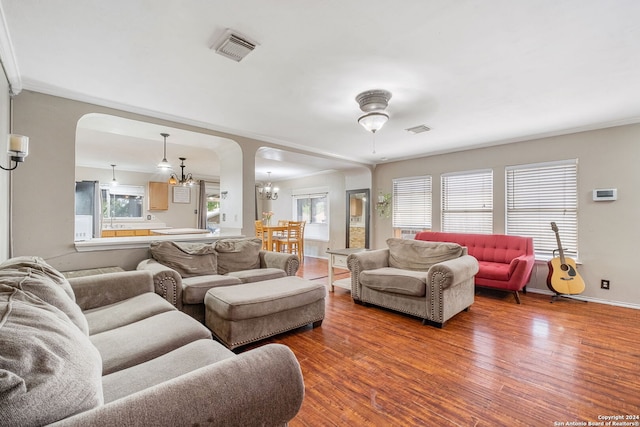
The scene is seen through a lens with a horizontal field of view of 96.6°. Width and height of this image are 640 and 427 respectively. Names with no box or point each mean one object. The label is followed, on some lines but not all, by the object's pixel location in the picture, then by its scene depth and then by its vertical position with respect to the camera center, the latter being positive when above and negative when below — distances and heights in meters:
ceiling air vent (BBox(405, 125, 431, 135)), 3.86 +1.19
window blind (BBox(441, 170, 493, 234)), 4.82 +0.24
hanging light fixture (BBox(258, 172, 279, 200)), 8.66 +0.76
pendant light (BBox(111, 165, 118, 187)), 7.20 +0.88
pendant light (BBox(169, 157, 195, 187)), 5.98 +0.73
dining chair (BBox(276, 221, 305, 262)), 6.86 -0.58
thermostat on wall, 3.65 +0.28
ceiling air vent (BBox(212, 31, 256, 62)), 1.94 +1.20
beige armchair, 2.96 -0.72
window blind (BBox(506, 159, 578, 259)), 4.05 +0.18
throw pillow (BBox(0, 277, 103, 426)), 0.61 -0.38
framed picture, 8.09 +0.59
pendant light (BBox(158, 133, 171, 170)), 4.90 +0.86
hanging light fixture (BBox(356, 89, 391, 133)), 2.76 +1.09
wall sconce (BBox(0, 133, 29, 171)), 1.89 +0.45
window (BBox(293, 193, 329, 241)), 7.78 +0.06
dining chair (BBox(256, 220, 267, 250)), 6.87 -0.37
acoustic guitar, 3.77 -0.82
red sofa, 3.75 -0.60
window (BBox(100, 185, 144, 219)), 7.35 +0.37
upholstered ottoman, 2.37 -0.83
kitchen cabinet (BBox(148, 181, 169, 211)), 7.68 +0.51
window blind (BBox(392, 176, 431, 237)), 5.58 +0.21
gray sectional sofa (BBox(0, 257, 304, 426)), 0.66 -0.50
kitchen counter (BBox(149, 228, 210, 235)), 4.79 -0.29
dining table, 6.71 -0.38
